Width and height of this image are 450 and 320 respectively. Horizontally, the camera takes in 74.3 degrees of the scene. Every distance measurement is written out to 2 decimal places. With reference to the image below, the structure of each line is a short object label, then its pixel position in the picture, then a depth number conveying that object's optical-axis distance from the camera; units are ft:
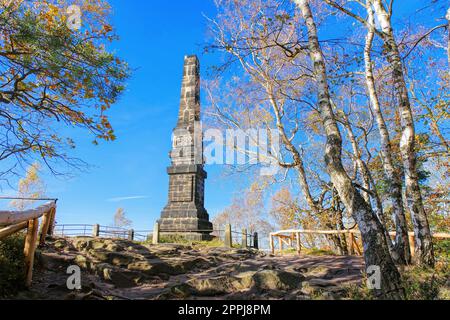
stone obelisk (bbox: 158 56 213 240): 50.60
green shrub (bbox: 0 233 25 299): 13.99
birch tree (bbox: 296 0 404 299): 13.84
